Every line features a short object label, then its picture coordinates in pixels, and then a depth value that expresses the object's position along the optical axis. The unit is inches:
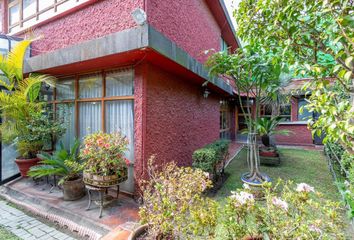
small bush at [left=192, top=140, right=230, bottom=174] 184.7
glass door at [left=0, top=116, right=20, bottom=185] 211.0
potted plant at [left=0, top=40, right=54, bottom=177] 192.2
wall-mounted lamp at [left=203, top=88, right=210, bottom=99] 296.7
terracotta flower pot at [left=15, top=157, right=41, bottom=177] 205.3
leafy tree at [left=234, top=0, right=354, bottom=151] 64.3
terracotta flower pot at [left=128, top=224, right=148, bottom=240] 88.2
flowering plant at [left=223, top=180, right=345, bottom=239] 65.7
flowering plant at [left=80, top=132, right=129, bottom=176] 143.9
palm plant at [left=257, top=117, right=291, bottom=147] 291.1
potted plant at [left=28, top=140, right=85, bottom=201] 161.2
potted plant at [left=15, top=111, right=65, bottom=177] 198.7
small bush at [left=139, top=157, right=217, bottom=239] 73.5
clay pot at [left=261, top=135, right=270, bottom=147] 326.0
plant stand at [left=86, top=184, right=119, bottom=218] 142.1
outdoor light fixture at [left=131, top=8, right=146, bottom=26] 133.4
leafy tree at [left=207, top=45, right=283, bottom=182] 163.9
